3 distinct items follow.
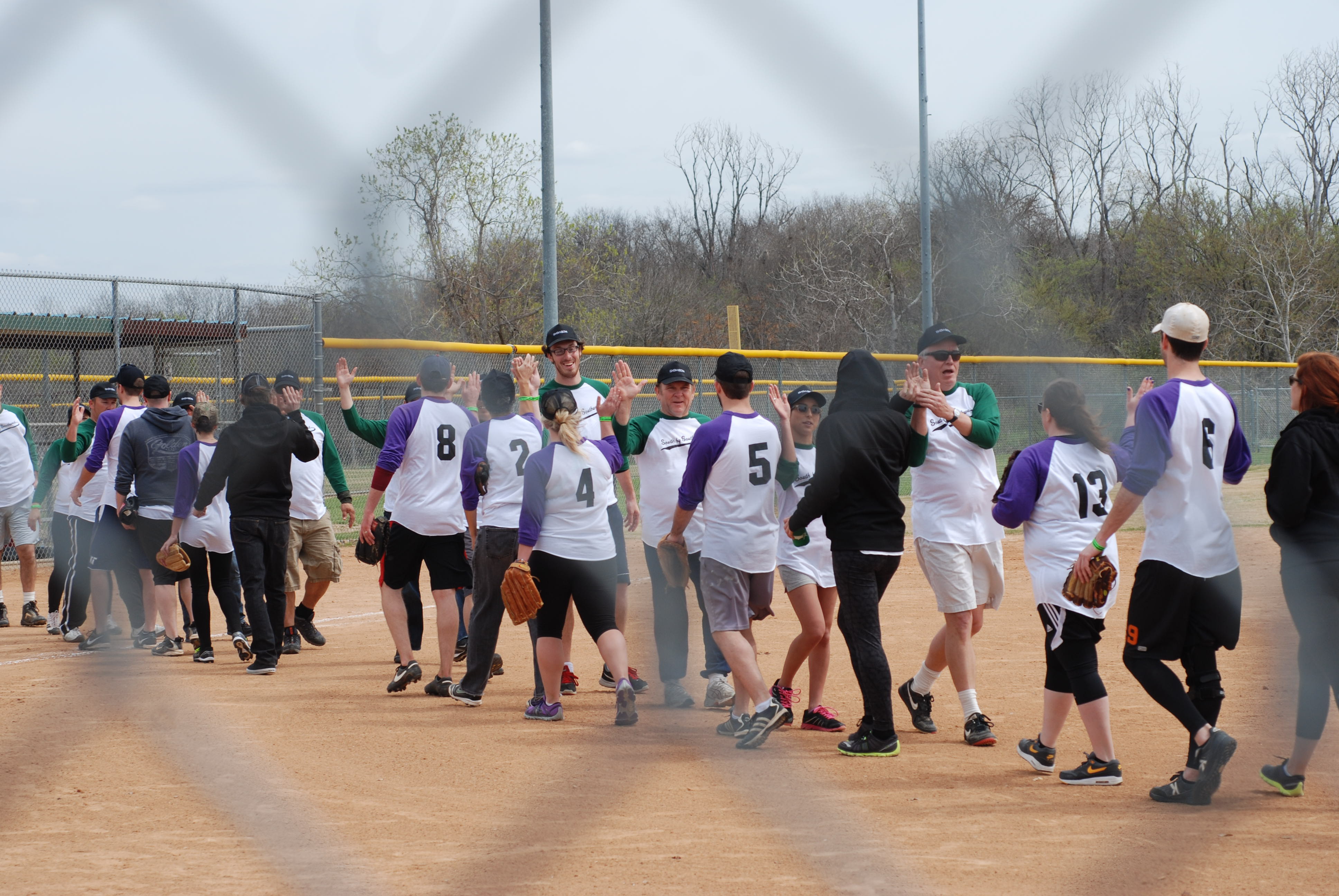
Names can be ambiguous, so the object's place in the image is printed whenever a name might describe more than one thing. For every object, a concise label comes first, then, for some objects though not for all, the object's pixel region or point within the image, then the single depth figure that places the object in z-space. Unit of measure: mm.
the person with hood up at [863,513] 9375
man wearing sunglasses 9914
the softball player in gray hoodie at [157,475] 14508
